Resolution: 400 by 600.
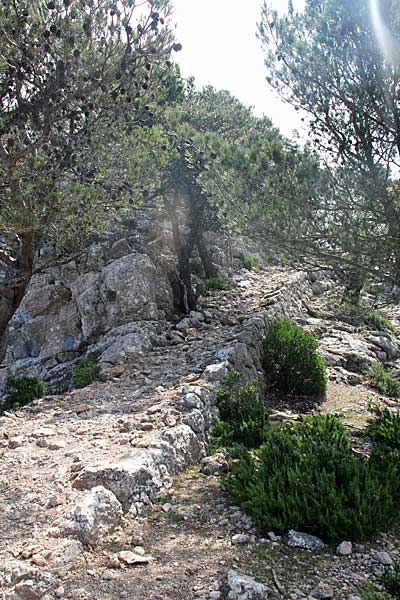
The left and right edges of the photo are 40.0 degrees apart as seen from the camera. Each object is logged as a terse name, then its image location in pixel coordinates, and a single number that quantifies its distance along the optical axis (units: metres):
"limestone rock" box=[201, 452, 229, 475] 6.17
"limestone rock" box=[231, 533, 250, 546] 4.68
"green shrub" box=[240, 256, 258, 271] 19.89
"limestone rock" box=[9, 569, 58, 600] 3.67
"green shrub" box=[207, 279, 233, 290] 16.36
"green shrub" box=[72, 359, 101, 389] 10.12
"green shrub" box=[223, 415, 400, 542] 4.76
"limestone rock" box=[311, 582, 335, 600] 3.97
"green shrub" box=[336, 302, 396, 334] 15.70
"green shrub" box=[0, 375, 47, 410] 9.35
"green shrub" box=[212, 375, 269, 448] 7.07
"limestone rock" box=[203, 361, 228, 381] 8.46
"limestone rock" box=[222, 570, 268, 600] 3.81
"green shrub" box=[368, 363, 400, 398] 11.14
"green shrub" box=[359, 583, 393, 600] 3.53
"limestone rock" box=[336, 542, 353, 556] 4.54
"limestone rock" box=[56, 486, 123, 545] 4.36
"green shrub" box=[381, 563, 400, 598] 3.85
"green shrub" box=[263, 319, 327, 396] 9.89
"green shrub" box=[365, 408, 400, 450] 6.93
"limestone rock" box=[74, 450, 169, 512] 5.04
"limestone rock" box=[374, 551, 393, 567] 4.44
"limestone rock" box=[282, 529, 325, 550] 4.61
